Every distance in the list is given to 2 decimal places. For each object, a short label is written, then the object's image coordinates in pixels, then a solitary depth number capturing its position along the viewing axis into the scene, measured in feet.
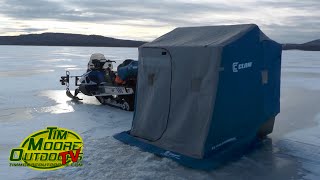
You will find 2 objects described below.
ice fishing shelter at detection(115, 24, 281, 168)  10.75
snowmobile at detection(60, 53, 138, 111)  18.70
